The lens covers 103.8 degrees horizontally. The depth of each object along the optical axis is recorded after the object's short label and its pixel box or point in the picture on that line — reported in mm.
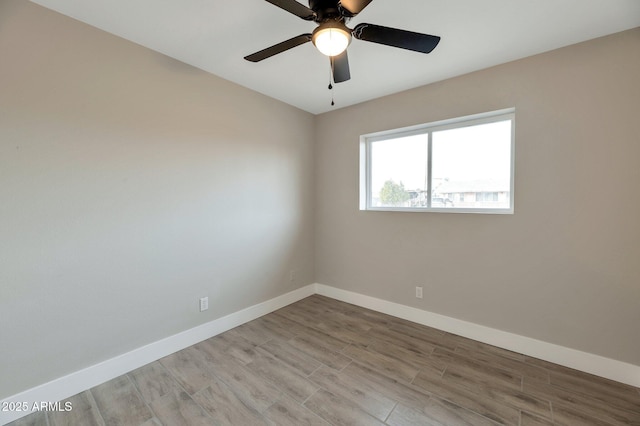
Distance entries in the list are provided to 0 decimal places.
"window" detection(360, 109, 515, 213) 2338
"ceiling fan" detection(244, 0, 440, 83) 1215
